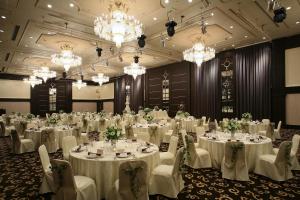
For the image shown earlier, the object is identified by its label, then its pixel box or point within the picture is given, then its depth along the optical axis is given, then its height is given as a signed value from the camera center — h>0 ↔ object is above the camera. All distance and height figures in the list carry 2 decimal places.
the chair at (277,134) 8.19 -1.19
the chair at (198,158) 4.72 -1.25
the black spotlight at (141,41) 8.05 +2.45
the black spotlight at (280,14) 5.60 +2.47
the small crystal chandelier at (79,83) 17.27 +1.73
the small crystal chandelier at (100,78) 14.98 +1.87
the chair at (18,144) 6.32 -1.27
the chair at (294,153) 4.54 -1.08
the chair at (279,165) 3.94 -1.21
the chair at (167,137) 7.69 -1.24
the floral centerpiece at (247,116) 7.88 -0.47
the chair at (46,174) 3.32 -1.14
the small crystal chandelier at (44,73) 12.62 +1.90
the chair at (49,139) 6.34 -1.10
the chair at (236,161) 4.01 -1.14
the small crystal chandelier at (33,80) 15.89 +1.81
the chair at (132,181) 2.64 -1.01
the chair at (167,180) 3.29 -1.23
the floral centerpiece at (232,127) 4.85 -0.54
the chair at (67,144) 4.35 -0.89
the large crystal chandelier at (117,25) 5.04 +1.99
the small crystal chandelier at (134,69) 11.20 +1.89
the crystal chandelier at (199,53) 8.34 +2.08
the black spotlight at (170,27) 6.32 +2.37
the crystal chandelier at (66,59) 8.74 +1.92
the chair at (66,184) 2.66 -1.08
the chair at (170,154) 4.19 -1.07
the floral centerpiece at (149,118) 8.19 -0.57
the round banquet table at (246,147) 4.38 -0.97
